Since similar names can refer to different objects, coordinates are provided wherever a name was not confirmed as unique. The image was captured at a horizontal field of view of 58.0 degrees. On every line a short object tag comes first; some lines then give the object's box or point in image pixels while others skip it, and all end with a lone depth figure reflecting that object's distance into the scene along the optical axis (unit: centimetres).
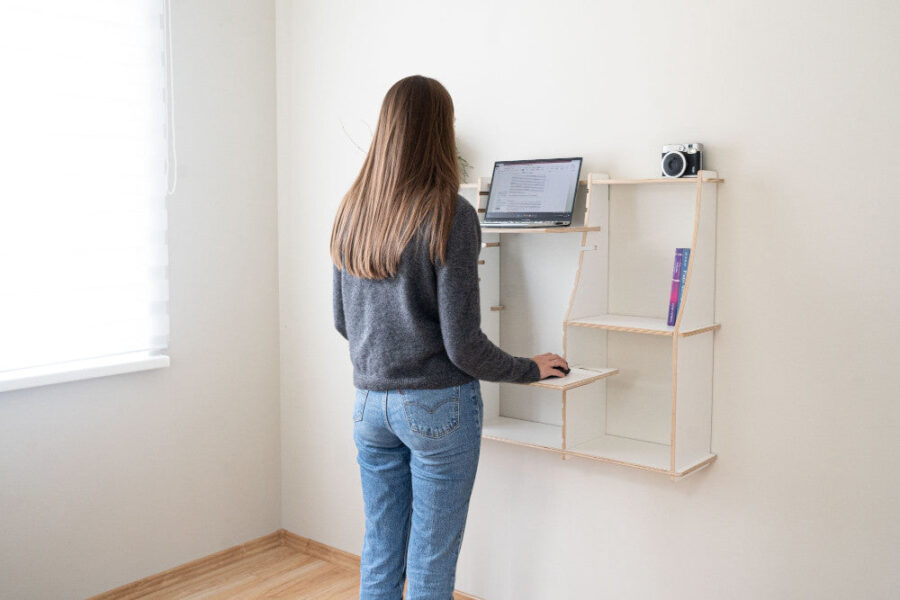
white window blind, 234
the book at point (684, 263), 201
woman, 171
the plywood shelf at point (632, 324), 199
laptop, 223
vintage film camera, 203
